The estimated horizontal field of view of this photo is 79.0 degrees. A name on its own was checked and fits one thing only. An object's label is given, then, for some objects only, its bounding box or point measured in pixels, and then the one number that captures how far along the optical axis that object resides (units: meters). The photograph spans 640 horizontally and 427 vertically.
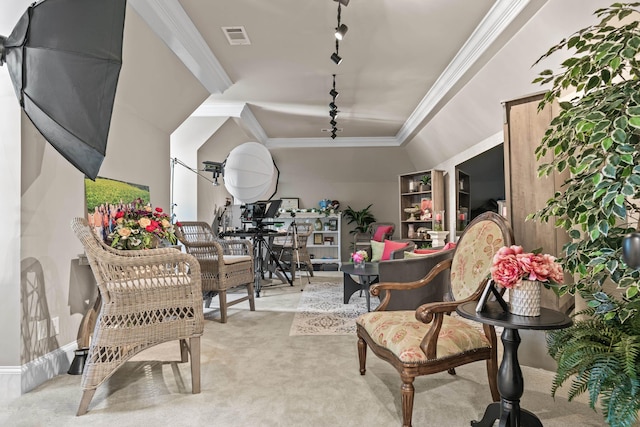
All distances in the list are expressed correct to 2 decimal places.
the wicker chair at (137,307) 1.90
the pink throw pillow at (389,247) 4.64
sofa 3.06
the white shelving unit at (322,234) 8.22
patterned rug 3.34
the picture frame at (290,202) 8.47
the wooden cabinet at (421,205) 6.32
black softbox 1.23
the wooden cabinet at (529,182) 2.34
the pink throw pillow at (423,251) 3.94
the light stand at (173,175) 5.34
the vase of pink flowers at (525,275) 1.42
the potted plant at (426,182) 6.61
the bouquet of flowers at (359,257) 4.15
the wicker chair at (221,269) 3.57
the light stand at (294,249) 5.76
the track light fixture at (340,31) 2.84
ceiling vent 3.30
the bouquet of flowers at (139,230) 2.52
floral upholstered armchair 1.67
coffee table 3.83
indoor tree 1.27
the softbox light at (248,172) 4.07
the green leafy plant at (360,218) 8.30
